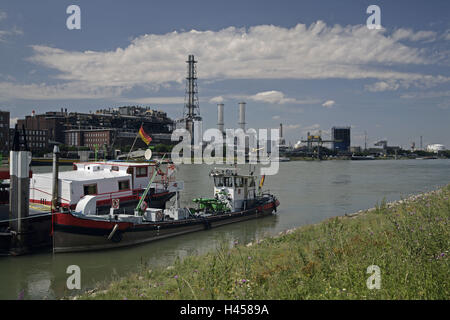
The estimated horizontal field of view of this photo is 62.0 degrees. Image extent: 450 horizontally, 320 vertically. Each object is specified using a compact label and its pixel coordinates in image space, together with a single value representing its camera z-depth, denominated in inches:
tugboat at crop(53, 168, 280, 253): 732.0
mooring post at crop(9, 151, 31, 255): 711.7
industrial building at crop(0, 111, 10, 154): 3861.2
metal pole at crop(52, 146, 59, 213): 751.1
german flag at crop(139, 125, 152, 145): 989.2
